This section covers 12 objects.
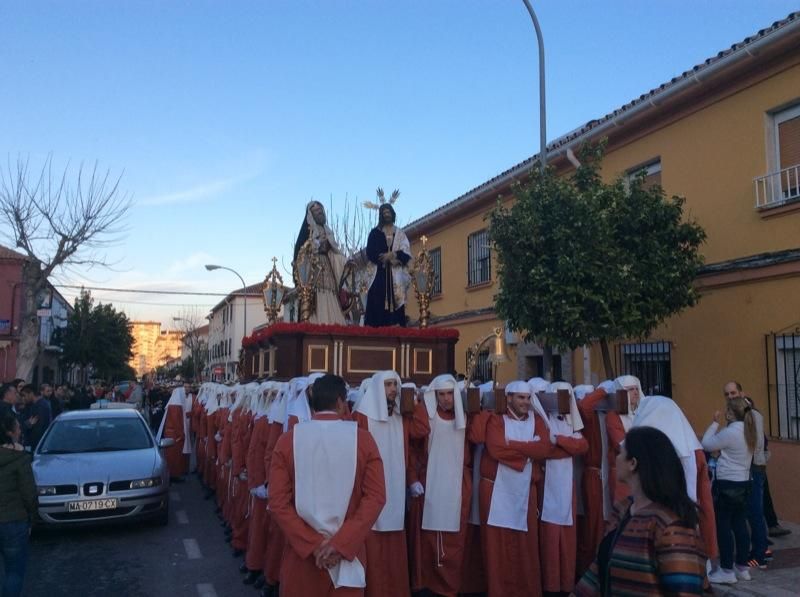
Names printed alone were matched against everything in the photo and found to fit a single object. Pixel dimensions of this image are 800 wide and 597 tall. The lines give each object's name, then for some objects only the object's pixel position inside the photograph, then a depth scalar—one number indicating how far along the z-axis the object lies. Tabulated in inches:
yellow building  397.1
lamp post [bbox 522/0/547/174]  466.0
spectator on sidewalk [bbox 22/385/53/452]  468.4
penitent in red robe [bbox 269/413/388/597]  150.3
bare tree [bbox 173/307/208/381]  2414.7
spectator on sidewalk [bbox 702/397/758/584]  286.2
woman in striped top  97.2
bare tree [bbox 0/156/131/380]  923.4
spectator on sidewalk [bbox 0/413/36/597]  217.8
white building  2258.9
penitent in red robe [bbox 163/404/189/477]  548.4
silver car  343.3
